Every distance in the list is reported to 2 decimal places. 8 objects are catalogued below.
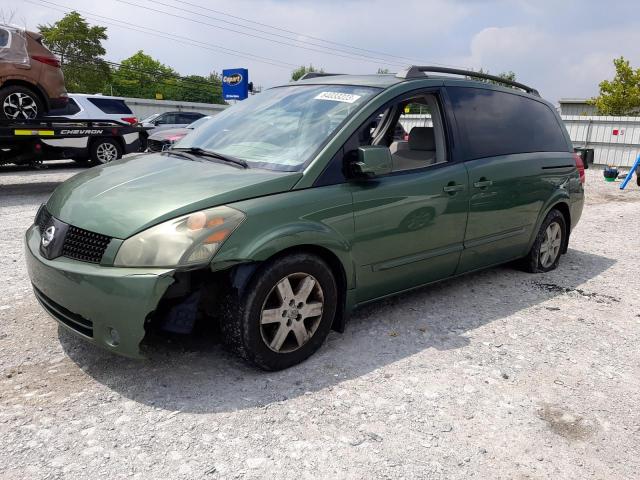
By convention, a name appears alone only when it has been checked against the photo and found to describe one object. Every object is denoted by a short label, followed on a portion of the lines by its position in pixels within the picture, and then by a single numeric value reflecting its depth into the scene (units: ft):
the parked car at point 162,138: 47.52
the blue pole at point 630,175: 42.45
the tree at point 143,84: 248.52
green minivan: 8.97
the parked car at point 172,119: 63.10
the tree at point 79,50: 159.84
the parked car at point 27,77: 27.66
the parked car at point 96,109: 38.34
